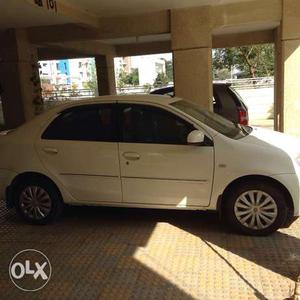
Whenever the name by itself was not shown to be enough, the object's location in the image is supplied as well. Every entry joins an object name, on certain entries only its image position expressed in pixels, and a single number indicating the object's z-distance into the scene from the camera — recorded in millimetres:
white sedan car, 3598
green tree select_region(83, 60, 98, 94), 47742
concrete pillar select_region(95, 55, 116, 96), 12457
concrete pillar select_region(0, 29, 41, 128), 7753
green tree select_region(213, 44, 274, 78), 26012
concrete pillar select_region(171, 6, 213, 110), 6726
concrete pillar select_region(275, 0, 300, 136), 6579
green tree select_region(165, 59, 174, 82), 57062
